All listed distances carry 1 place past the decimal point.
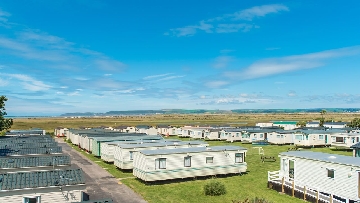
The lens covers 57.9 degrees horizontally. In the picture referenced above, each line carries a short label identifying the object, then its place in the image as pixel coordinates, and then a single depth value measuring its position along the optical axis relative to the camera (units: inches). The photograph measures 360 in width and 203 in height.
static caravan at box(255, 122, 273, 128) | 3757.4
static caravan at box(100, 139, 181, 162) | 1558.8
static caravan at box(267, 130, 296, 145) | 2369.6
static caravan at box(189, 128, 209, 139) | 2859.3
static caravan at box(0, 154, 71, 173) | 892.0
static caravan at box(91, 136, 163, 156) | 1753.2
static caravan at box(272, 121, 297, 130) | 3476.1
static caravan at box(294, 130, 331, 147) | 2242.9
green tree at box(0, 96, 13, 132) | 1555.1
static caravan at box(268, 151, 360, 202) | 861.8
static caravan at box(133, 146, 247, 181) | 1128.2
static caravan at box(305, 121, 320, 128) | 3547.0
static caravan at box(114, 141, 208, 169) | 1353.3
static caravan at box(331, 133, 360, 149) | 2111.2
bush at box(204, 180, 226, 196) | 993.5
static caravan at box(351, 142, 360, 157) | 1393.2
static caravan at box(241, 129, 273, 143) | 2522.1
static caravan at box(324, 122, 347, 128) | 3095.5
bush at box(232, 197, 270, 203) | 723.8
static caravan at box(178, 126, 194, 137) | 3041.3
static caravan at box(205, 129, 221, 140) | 2765.7
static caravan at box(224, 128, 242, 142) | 2628.2
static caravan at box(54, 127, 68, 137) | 3260.3
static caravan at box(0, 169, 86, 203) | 634.2
